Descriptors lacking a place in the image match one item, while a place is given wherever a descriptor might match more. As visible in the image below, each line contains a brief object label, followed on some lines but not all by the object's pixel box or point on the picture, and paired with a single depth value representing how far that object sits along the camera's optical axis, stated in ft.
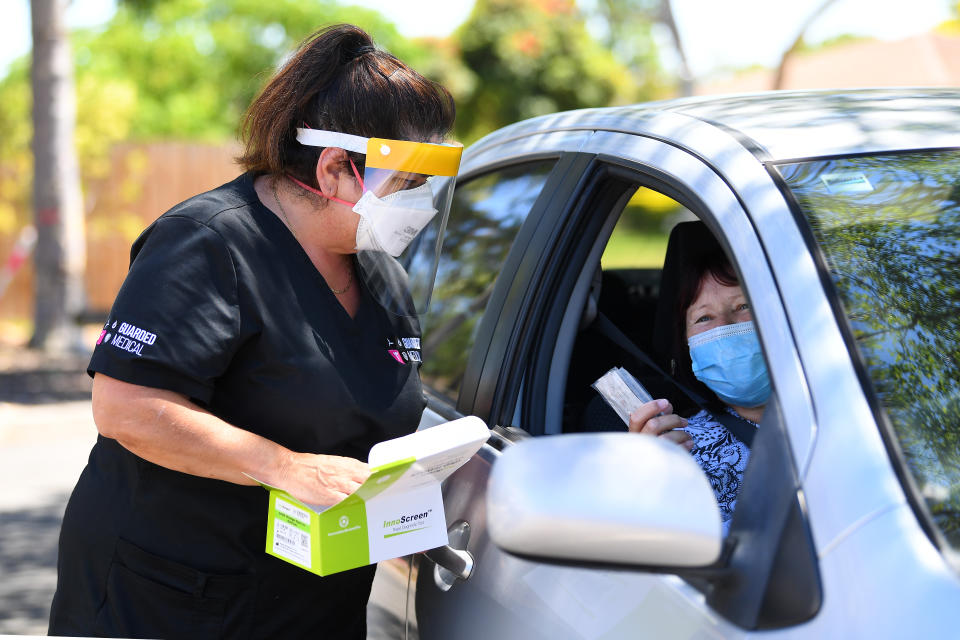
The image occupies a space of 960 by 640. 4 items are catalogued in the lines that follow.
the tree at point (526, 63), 75.92
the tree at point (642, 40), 37.24
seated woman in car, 6.82
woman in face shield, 5.95
